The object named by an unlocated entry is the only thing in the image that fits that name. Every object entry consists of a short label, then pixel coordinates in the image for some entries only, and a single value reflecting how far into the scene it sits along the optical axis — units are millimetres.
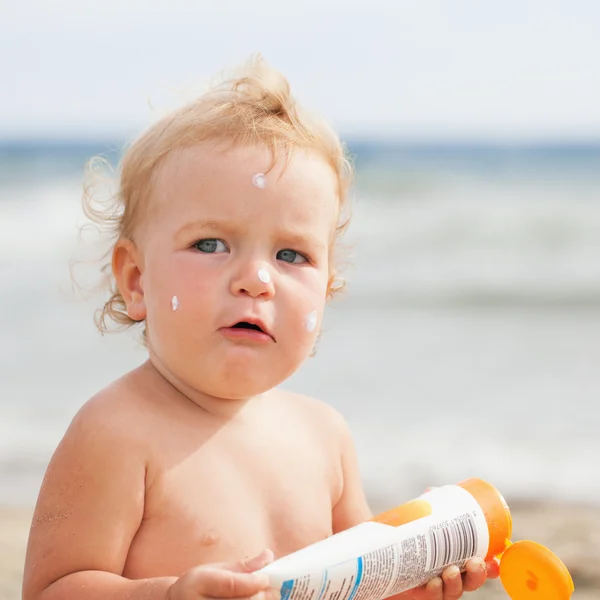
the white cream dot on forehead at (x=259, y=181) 1022
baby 979
